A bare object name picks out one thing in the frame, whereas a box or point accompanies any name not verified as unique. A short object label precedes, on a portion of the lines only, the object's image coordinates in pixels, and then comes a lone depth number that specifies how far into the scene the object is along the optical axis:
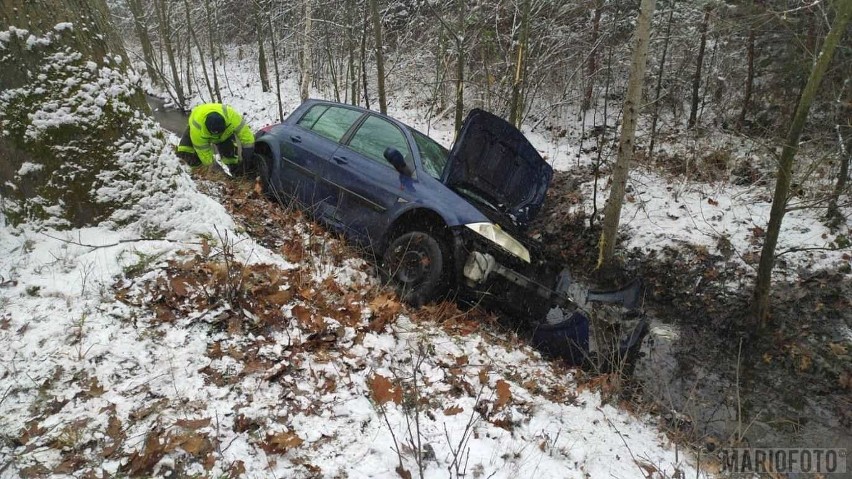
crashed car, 4.32
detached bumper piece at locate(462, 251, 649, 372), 4.14
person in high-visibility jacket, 5.61
